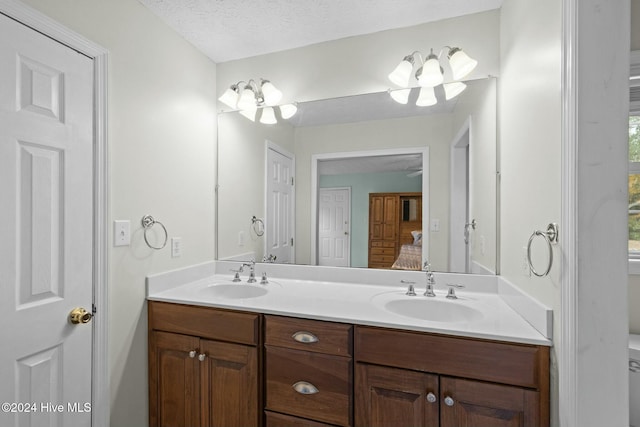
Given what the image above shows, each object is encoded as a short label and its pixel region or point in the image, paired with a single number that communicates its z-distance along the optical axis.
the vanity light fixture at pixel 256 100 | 2.00
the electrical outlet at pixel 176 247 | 1.77
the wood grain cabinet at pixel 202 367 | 1.40
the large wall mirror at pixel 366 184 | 1.68
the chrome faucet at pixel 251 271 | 1.91
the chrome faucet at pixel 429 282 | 1.58
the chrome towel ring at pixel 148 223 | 1.57
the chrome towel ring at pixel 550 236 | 1.00
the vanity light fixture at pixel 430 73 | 1.62
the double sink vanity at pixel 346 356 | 1.08
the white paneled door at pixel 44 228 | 1.04
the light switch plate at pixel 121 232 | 1.42
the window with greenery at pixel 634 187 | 1.25
